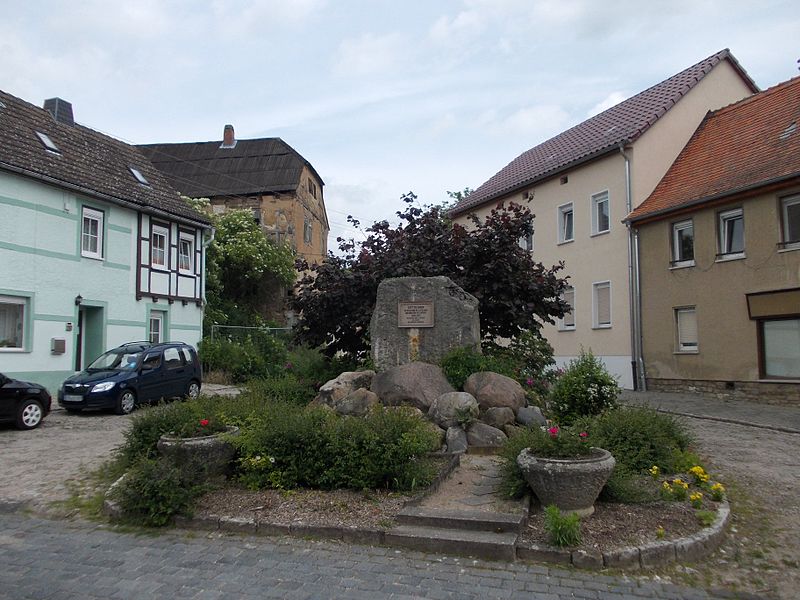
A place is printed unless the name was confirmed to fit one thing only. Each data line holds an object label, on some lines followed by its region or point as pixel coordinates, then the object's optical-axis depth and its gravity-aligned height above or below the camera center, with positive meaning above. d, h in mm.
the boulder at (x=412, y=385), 9500 -652
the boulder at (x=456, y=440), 8555 -1275
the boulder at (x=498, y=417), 9172 -1046
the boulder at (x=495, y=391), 9438 -723
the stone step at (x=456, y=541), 5281 -1588
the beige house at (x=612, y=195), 21188 +4749
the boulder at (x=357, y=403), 9398 -879
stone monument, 10891 +277
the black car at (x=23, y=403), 12125 -1124
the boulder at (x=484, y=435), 8734 -1238
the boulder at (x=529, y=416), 9156 -1042
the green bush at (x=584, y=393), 9492 -758
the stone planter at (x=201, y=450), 6844 -1109
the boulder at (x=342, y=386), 10125 -702
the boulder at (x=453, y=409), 9016 -933
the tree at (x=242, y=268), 27734 +2983
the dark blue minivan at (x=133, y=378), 14578 -870
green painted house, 17078 +2578
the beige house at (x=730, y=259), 16500 +2038
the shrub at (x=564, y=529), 5273 -1462
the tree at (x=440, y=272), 12414 +1186
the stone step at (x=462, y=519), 5637 -1505
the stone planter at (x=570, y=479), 5695 -1168
